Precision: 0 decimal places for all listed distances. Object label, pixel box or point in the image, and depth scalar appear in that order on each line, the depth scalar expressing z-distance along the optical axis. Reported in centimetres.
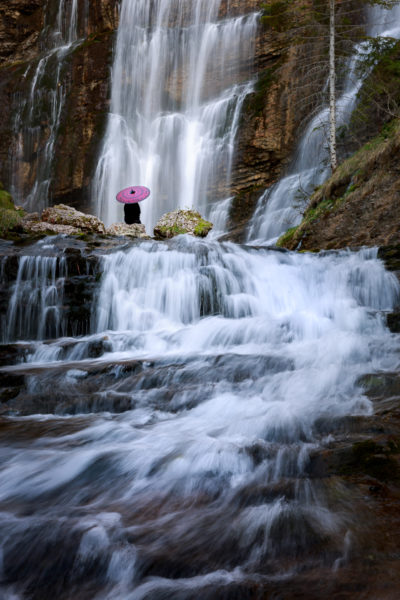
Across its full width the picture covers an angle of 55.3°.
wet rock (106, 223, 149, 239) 1242
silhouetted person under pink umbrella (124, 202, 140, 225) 1332
